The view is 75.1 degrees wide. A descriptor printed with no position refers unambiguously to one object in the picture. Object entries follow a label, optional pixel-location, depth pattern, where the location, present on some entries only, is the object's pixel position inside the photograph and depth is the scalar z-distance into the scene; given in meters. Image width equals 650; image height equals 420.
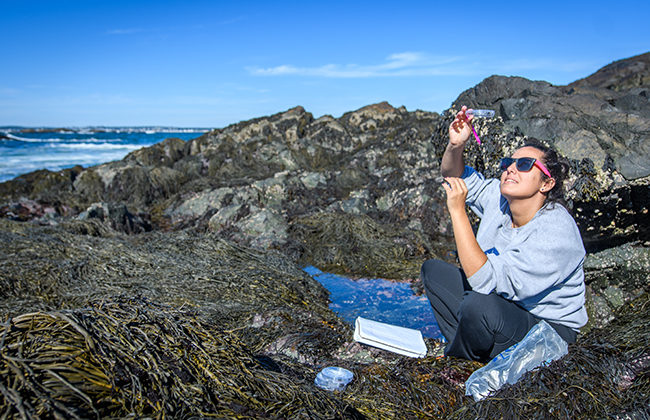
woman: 1.89
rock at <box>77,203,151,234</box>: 7.05
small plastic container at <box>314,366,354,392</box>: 2.06
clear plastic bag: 1.98
